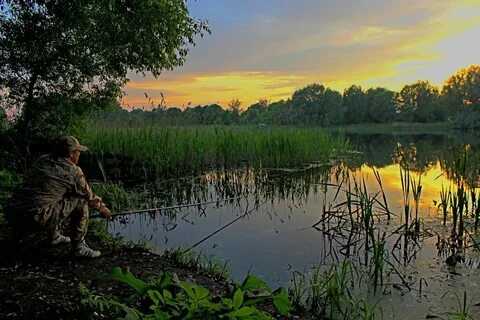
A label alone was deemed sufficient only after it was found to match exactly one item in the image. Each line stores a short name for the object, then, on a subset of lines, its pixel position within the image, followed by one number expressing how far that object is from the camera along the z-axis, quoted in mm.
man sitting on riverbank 3492
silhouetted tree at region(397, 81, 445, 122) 63125
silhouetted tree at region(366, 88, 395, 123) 66375
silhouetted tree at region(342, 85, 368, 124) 66125
